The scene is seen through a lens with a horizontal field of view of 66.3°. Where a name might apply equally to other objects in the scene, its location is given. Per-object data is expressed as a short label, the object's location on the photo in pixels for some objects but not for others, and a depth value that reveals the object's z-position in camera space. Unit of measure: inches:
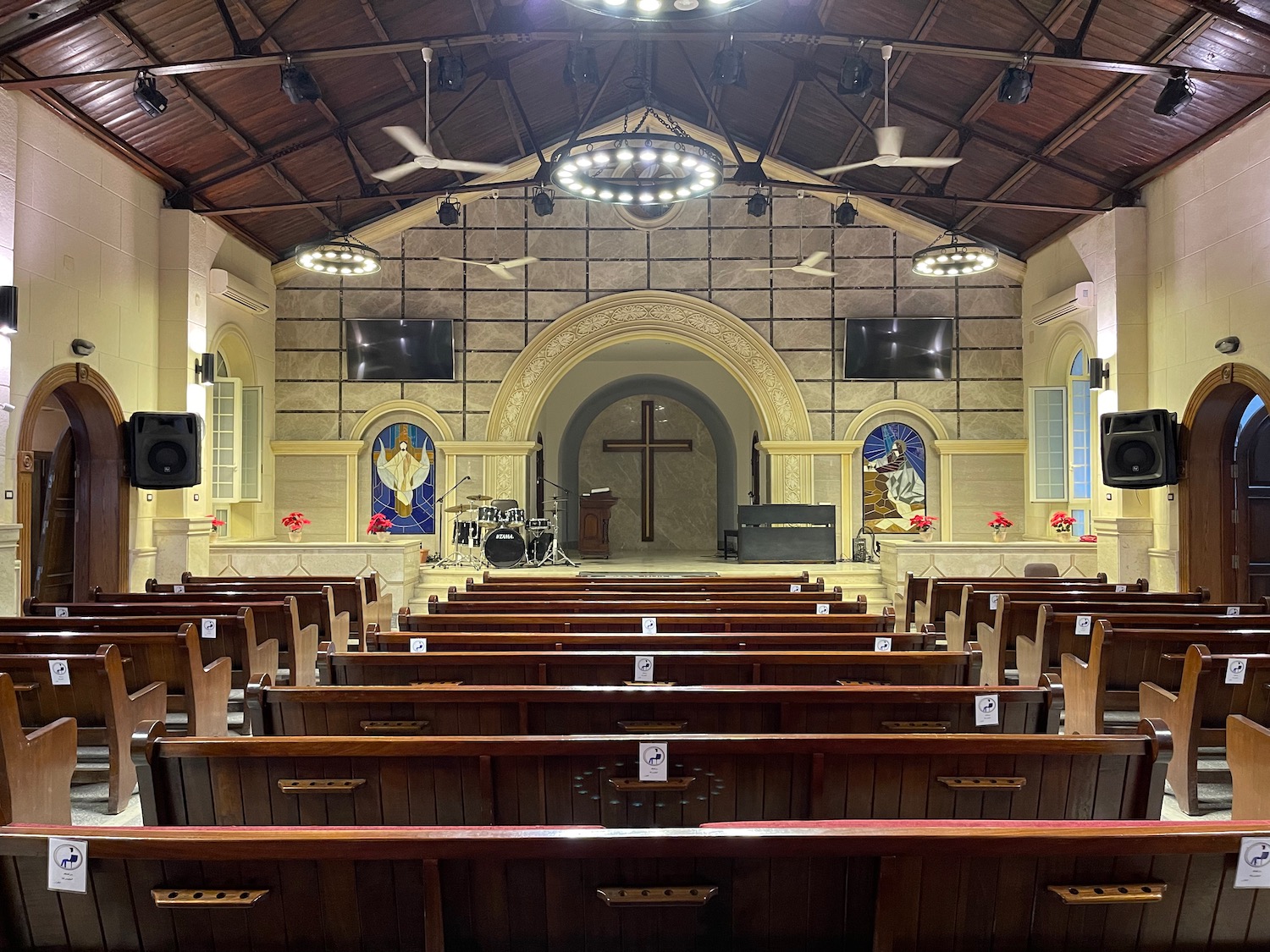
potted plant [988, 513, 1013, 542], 473.7
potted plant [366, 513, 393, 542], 480.4
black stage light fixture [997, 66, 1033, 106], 295.6
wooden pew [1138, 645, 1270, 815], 142.9
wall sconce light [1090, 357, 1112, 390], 421.1
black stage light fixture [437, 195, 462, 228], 470.3
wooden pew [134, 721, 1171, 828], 83.2
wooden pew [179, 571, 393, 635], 263.6
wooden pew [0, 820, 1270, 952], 57.6
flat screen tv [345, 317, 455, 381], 533.0
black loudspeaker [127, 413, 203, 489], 378.9
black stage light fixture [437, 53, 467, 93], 324.2
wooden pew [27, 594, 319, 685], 198.7
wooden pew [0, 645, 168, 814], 140.4
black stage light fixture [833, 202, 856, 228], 479.8
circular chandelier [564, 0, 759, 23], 185.3
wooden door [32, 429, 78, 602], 390.9
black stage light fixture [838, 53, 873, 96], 325.1
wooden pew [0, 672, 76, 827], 102.0
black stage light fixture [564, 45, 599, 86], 339.6
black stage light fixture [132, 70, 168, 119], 293.4
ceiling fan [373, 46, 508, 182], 291.3
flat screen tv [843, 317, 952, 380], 534.0
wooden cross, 691.4
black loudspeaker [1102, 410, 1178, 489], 378.3
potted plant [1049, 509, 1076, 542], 468.1
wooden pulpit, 603.2
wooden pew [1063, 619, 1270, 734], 163.6
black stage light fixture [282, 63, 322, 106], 301.9
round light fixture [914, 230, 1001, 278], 427.5
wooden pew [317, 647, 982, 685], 138.6
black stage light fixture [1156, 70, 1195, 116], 287.3
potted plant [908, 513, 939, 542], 485.4
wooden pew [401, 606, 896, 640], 187.9
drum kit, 466.3
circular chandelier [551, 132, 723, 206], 282.0
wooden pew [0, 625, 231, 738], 156.9
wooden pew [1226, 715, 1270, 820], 88.2
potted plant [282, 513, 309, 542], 477.7
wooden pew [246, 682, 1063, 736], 110.4
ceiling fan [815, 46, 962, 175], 288.8
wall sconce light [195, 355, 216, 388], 424.7
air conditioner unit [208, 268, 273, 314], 444.8
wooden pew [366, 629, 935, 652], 159.0
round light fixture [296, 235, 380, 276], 416.2
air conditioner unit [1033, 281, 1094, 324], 438.9
